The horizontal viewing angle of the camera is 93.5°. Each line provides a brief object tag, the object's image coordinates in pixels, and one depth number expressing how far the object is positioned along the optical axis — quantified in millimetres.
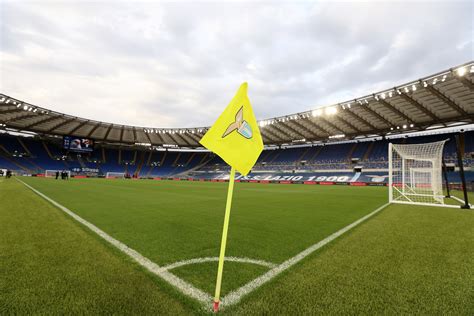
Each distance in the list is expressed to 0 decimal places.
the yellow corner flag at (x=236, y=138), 2100
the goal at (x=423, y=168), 11386
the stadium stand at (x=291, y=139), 27250
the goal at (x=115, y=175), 54769
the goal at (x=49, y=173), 45062
